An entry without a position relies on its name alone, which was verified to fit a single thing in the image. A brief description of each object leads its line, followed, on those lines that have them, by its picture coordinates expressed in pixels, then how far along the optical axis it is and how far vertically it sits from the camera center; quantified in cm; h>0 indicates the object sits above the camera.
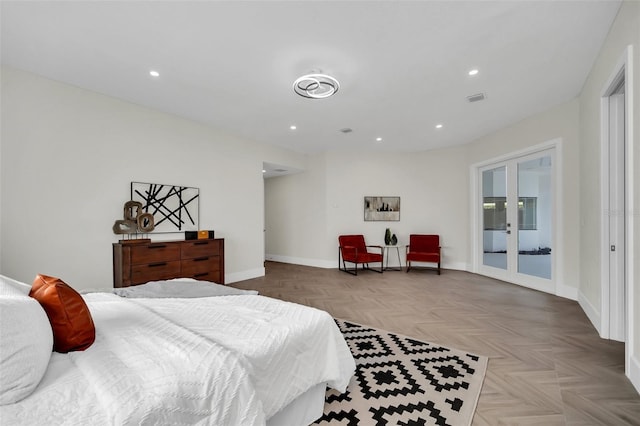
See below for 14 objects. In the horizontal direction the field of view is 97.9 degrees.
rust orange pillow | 121 -46
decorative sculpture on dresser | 371 -9
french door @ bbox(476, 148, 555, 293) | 454 -5
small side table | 648 -101
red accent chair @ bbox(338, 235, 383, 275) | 589 -82
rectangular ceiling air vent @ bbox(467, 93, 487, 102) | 375 +164
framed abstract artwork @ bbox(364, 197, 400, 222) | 680 +20
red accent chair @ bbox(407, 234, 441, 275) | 589 -74
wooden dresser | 353 -64
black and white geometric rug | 168 -121
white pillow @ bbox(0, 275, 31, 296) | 123 -35
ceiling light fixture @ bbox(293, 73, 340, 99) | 299 +150
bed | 90 -60
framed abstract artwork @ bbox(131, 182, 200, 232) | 402 +17
